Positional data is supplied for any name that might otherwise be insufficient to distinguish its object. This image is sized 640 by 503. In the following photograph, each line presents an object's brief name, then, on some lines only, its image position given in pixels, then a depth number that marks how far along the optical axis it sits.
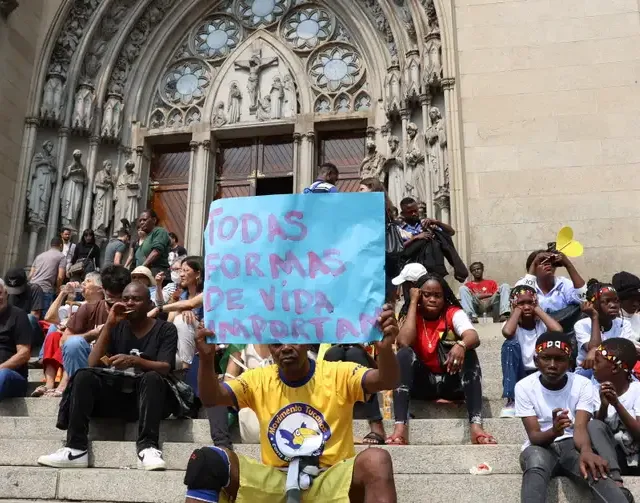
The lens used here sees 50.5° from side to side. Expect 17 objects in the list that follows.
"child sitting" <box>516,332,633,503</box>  3.61
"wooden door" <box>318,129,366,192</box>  13.39
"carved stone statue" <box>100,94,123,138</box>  13.58
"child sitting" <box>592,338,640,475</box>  3.99
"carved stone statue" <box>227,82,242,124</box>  13.87
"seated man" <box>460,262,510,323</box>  8.70
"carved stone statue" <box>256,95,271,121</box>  13.78
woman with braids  4.74
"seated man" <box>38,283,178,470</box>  4.50
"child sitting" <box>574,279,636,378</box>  5.34
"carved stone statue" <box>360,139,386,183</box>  12.22
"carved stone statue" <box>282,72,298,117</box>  13.72
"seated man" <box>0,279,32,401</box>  5.86
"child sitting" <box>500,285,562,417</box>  5.20
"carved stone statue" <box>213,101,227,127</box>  13.88
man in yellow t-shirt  3.05
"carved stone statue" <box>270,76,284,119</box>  13.71
